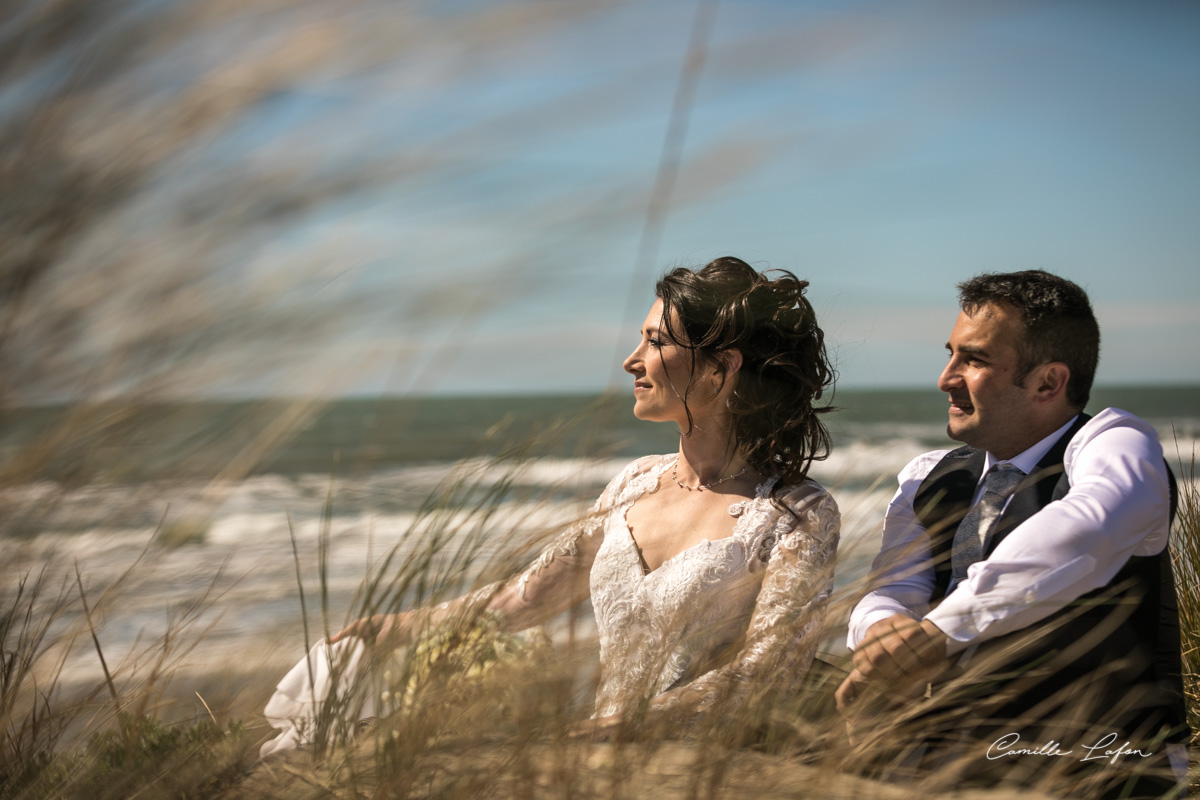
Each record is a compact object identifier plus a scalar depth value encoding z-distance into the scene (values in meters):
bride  2.75
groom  1.81
